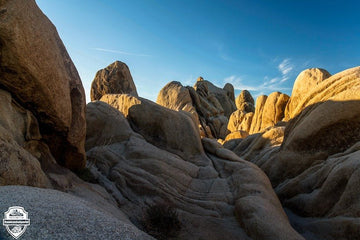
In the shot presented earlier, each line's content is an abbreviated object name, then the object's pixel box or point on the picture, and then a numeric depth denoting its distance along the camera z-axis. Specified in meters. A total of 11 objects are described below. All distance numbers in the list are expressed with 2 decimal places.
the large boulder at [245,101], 46.91
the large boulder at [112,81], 17.33
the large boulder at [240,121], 28.05
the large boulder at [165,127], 10.13
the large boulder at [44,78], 4.60
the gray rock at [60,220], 2.23
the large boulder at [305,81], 13.62
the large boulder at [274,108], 19.41
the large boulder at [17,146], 3.69
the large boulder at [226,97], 62.50
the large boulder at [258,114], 22.71
